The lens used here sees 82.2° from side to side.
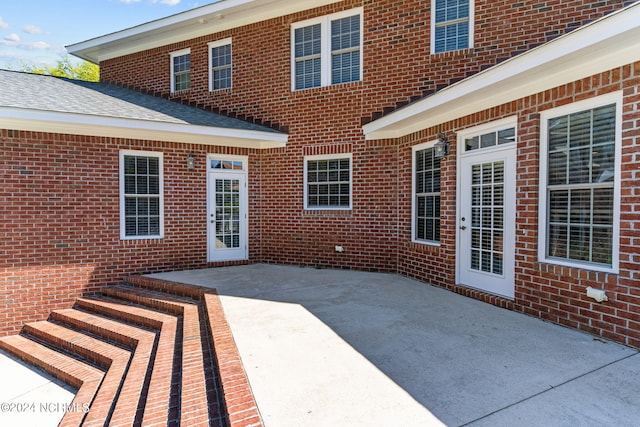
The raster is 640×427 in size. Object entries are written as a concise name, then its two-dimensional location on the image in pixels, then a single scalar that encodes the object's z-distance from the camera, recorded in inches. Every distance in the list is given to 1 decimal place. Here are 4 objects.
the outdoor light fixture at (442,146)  224.4
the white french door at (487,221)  187.0
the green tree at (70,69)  909.2
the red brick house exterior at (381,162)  145.3
